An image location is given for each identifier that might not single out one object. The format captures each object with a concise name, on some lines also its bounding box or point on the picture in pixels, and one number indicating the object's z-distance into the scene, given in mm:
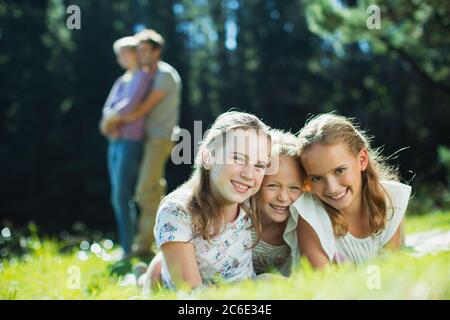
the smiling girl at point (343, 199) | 2485
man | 4504
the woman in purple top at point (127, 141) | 4422
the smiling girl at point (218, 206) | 2230
